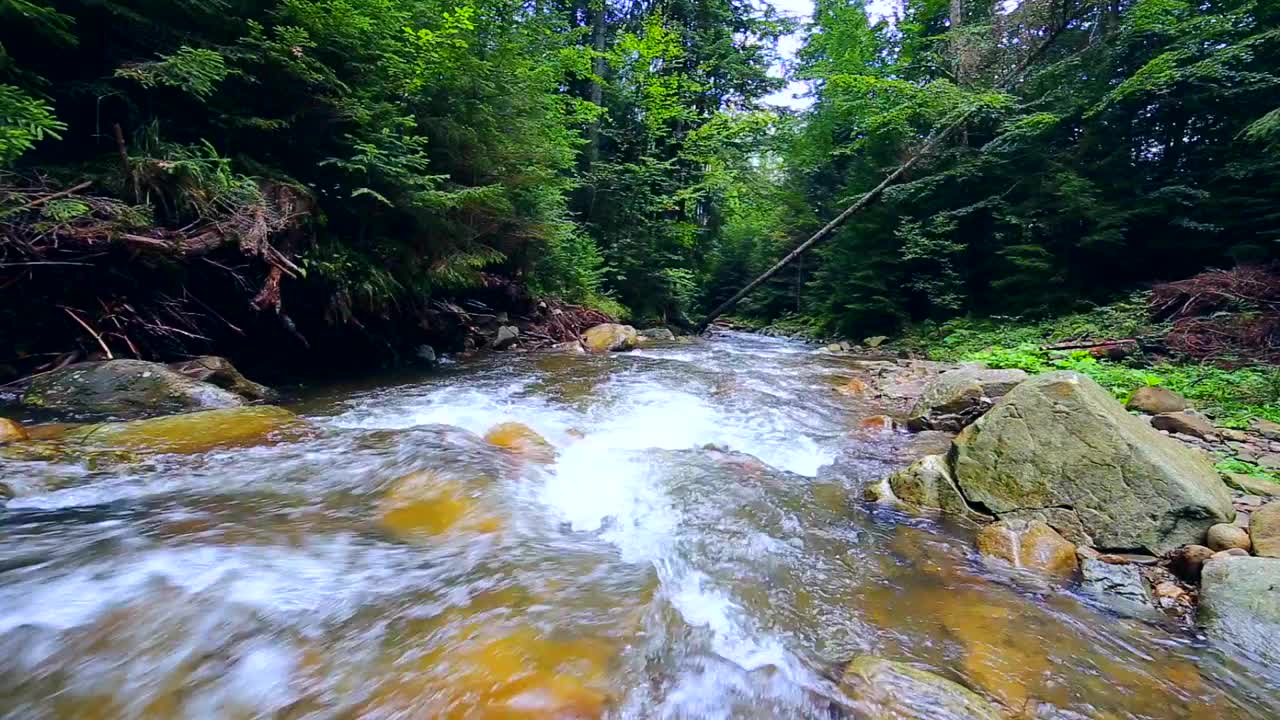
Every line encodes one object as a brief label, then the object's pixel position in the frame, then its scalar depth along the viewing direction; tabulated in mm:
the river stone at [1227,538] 2801
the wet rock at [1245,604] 2271
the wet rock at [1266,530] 2688
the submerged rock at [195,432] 3756
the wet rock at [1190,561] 2760
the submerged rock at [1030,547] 3002
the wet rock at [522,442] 4414
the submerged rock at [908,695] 1883
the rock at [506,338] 10352
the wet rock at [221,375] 5281
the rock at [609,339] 11367
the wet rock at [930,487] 3701
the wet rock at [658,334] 14784
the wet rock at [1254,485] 3492
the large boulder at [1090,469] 3041
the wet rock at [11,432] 3604
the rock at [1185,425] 4648
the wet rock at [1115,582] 2717
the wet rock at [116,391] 4383
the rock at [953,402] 5598
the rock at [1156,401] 5344
